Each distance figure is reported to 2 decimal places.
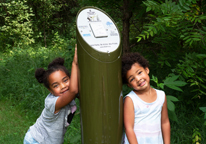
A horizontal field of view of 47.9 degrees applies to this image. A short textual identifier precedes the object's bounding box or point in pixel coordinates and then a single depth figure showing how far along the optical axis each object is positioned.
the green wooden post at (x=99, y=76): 1.62
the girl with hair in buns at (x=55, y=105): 1.86
